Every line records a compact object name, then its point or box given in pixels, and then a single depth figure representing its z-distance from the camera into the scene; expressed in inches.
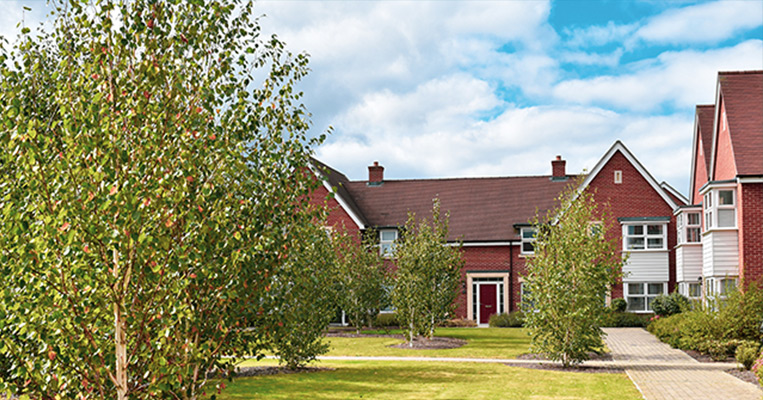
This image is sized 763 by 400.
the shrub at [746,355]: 713.0
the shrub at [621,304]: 1461.7
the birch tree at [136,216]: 242.1
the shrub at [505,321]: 1434.5
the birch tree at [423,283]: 1026.7
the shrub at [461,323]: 1496.1
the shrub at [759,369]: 568.4
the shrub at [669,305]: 1339.8
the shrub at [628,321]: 1419.8
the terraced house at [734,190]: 1034.7
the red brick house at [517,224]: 1512.1
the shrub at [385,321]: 1438.2
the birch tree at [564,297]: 749.3
